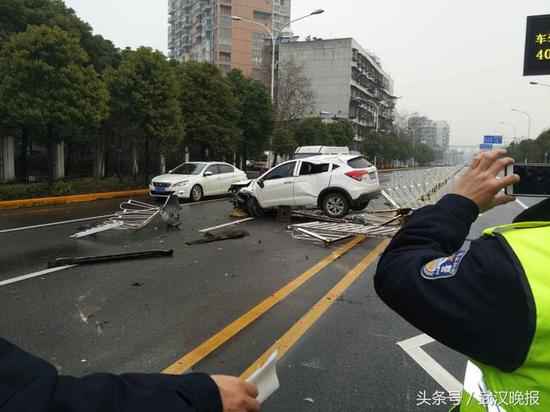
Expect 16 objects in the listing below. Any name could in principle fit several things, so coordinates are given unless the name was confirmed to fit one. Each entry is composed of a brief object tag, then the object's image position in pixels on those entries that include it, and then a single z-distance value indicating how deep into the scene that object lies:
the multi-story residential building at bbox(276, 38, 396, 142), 83.38
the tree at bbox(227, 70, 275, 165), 27.77
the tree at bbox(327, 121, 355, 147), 52.08
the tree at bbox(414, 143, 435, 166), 107.35
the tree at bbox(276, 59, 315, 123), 42.94
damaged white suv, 11.31
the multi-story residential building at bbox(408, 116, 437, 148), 112.88
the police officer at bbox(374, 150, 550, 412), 1.04
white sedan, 15.52
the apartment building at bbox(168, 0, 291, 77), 93.38
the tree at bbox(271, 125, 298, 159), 36.41
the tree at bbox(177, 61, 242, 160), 22.45
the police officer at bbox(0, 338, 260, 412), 1.04
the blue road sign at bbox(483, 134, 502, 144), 32.52
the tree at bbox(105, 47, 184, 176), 18.30
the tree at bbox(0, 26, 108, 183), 14.21
